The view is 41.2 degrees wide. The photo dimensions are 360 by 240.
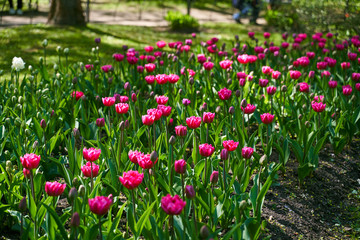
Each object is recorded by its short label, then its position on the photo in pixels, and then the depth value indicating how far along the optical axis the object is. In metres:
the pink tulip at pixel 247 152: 2.89
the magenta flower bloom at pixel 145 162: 2.57
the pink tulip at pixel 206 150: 2.69
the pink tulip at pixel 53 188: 2.33
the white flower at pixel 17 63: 4.44
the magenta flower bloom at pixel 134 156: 2.67
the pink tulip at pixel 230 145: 2.85
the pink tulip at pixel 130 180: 2.32
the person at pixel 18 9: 12.12
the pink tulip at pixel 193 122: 3.11
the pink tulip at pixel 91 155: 2.64
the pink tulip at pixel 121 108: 3.39
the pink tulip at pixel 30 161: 2.49
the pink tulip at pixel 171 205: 2.06
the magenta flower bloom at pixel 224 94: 3.76
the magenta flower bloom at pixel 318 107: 3.66
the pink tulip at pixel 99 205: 2.09
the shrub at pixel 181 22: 10.81
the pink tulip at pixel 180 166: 2.48
